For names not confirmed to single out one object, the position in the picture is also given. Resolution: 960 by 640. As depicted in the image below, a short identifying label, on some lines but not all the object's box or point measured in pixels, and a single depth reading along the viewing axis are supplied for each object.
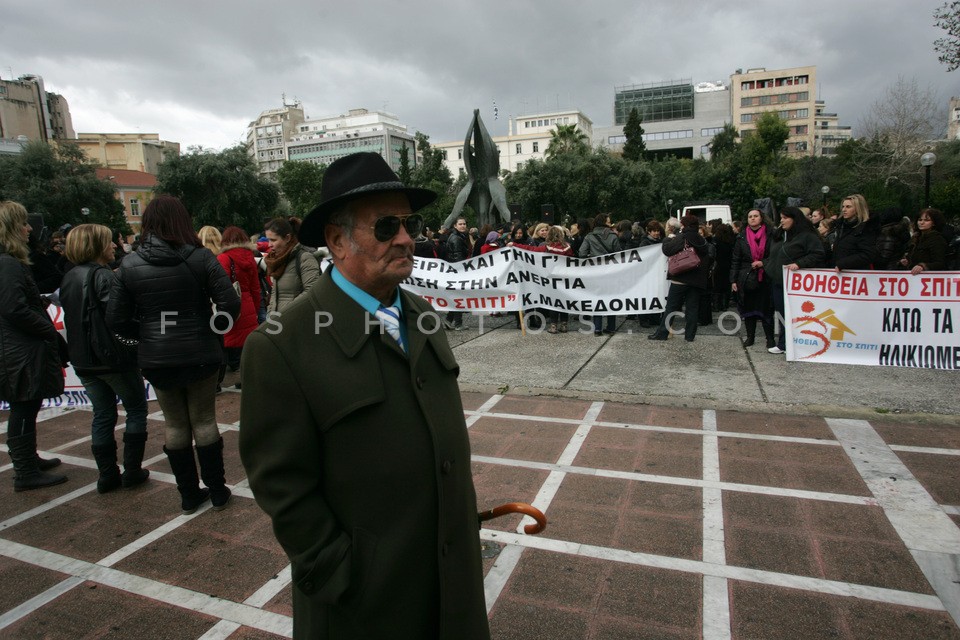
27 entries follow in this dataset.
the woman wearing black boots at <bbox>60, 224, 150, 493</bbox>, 4.13
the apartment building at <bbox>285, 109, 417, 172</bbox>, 137.25
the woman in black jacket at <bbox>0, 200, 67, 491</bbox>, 4.18
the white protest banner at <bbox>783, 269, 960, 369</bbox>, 6.43
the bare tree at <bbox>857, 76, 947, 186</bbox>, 32.72
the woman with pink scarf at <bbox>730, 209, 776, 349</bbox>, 7.71
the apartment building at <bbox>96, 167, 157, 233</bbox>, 83.44
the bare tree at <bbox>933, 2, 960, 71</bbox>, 16.70
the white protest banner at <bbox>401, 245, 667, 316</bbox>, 8.77
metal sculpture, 18.52
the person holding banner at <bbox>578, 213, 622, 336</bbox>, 9.13
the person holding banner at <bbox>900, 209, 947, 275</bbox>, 7.04
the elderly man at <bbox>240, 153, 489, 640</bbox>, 1.47
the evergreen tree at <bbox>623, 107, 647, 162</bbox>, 75.44
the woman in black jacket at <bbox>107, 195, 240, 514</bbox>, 3.62
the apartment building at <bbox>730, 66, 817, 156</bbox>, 99.88
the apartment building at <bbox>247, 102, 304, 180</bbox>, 152.07
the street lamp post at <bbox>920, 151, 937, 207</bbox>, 14.69
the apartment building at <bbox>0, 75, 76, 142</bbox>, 75.91
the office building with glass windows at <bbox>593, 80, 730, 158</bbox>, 104.69
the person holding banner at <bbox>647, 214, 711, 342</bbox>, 8.27
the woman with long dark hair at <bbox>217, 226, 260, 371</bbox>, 6.00
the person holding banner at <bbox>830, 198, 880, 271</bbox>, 6.84
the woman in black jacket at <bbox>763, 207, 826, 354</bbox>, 6.99
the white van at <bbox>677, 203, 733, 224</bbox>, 26.48
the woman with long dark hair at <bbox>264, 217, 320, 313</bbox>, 5.20
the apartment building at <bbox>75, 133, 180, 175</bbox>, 92.06
